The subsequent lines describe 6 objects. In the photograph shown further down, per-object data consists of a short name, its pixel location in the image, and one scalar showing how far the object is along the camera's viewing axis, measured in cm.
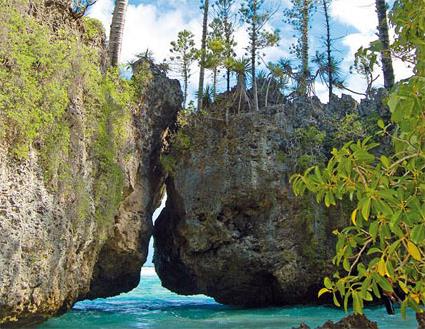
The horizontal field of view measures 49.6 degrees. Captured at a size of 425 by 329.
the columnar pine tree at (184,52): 1684
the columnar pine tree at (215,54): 1551
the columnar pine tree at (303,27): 1986
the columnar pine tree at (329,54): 1881
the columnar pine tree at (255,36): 1677
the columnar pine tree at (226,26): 1729
